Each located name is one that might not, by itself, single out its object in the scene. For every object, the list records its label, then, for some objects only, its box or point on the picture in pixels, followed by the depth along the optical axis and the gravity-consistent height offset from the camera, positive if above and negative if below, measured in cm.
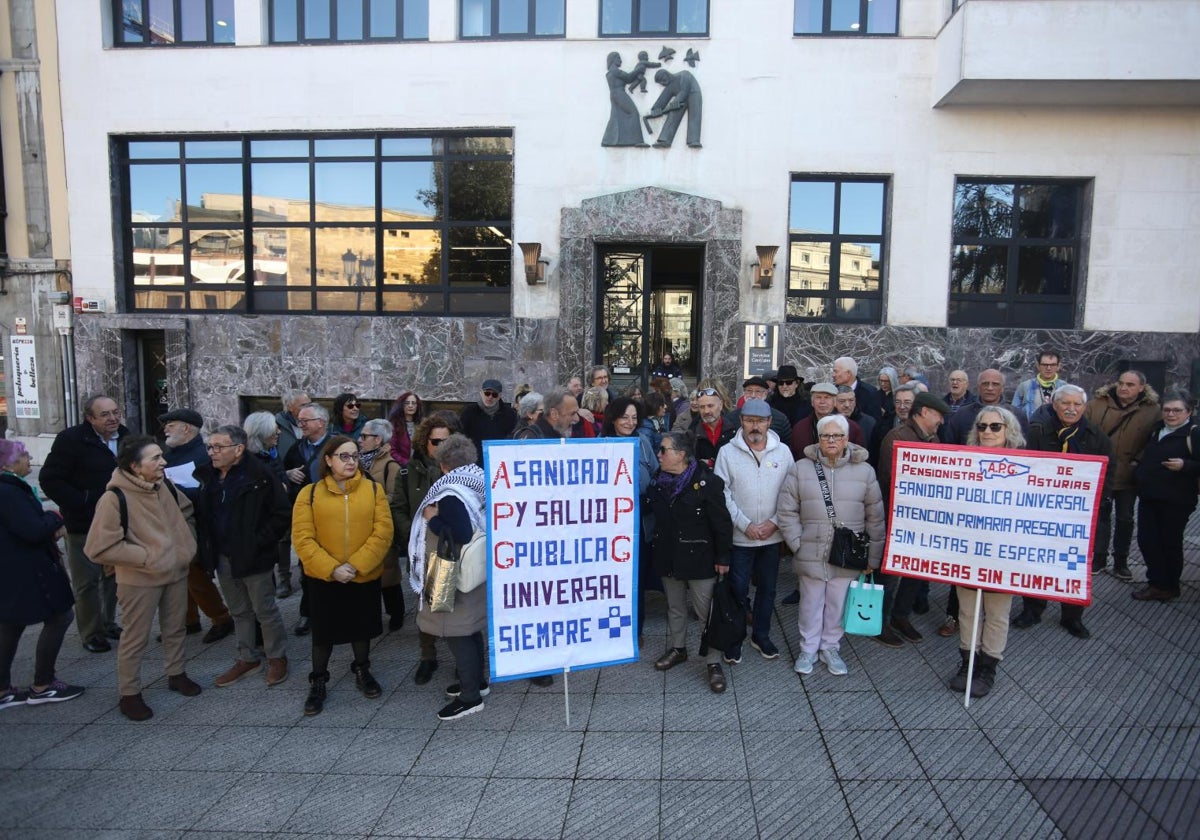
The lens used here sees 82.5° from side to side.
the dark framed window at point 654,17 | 1136 +544
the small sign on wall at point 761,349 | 1155 -4
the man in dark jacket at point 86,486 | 526 -115
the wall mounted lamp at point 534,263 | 1144 +135
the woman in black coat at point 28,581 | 441 -160
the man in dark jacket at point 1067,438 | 556 -73
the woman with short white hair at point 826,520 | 486 -123
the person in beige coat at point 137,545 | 436 -134
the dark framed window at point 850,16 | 1125 +543
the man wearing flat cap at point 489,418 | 725 -80
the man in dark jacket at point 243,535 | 478 -137
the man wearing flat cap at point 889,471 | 543 -101
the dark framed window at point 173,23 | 1213 +562
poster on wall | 1262 -77
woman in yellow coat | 448 -136
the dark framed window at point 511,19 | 1158 +548
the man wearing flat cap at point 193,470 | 543 -104
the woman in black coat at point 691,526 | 475 -125
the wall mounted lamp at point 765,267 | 1116 +132
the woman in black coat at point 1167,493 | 607 -125
